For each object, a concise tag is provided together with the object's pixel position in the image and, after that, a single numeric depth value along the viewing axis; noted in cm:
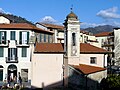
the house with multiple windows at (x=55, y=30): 3290
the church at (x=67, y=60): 1823
